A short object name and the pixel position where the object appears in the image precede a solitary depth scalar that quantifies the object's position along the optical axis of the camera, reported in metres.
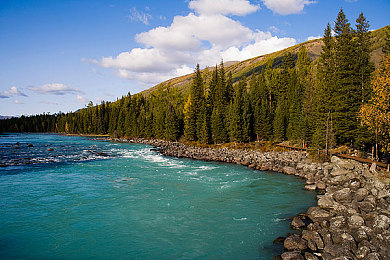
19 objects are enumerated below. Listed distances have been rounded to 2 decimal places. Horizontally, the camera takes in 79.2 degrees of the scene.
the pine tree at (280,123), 49.53
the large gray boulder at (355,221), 12.08
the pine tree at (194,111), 60.94
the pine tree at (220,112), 54.38
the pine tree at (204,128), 55.94
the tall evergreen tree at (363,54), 30.98
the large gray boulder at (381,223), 11.31
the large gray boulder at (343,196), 16.00
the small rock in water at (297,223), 12.99
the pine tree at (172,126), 67.00
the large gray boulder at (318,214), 13.61
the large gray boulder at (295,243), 10.54
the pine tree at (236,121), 51.13
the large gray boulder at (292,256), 9.56
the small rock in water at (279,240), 11.41
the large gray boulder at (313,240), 10.55
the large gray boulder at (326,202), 15.21
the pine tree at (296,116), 42.38
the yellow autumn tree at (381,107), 17.00
